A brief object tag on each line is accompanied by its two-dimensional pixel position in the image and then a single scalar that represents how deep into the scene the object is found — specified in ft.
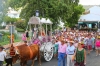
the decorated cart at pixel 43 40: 24.10
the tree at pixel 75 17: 81.65
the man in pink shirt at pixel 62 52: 18.97
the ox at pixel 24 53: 18.74
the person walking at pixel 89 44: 31.54
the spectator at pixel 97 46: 29.75
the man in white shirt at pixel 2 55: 16.85
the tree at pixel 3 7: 45.05
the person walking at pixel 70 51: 17.57
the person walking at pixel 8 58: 18.28
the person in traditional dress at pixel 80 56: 14.97
